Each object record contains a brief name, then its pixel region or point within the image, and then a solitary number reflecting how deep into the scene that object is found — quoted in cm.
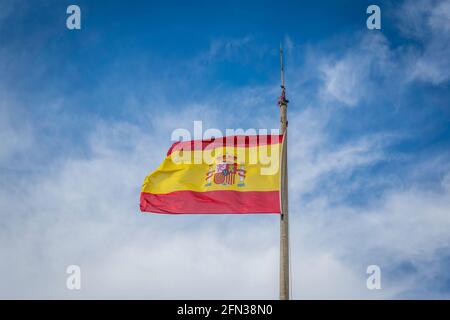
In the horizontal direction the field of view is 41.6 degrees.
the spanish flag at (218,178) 2164
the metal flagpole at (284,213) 1870
